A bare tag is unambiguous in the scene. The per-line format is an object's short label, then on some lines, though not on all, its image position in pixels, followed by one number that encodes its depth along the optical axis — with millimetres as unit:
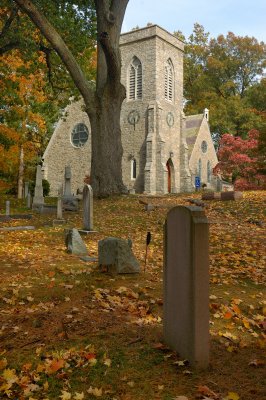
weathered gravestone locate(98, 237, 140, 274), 6336
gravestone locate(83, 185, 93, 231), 10318
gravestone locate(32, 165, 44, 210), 18422
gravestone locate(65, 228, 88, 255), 8203
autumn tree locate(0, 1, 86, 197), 18156
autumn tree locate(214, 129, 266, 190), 27531
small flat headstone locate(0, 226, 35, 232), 11470
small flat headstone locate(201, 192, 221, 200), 15992
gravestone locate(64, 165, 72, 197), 16975
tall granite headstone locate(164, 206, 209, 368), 3443
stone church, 30578
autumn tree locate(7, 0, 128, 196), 15516
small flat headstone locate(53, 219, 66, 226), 12237
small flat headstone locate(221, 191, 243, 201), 15508
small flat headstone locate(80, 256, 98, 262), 7473
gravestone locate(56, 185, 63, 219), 12641
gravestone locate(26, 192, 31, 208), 19994
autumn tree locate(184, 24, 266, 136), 44781
